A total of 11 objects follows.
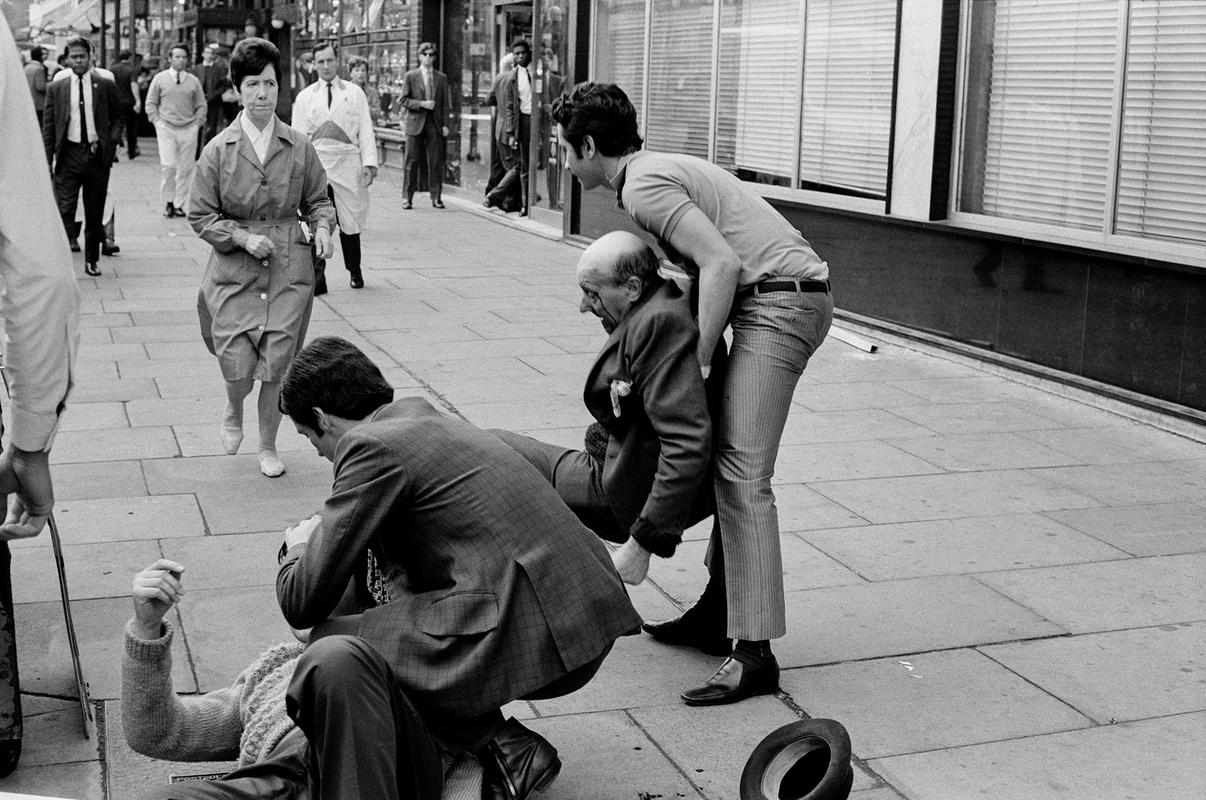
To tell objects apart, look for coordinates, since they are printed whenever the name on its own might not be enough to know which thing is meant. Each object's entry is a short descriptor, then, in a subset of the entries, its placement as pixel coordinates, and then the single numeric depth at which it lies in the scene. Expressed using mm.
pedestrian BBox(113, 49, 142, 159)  23891
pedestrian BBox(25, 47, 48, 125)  17172
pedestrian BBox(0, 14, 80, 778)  2725
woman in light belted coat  6426
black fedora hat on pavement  3346
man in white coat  11805
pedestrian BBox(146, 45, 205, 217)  16672
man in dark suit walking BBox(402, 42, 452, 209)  18547
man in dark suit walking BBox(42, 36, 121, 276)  12492
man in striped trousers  4137
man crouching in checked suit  3076
